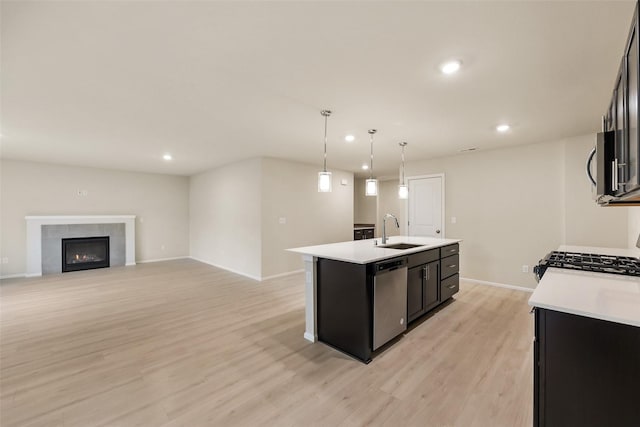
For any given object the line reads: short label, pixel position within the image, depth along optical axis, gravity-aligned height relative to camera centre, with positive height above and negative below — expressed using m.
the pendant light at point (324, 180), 3.06 +0.38
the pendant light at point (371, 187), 3.57 +0.35
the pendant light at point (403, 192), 3.98 +0.31
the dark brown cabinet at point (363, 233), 7.73 -0.58
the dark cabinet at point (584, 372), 1.20 -0.76
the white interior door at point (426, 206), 5.52 +0.14
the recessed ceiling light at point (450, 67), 2.06 +1.13
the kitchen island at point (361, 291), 2.50 -0.80
